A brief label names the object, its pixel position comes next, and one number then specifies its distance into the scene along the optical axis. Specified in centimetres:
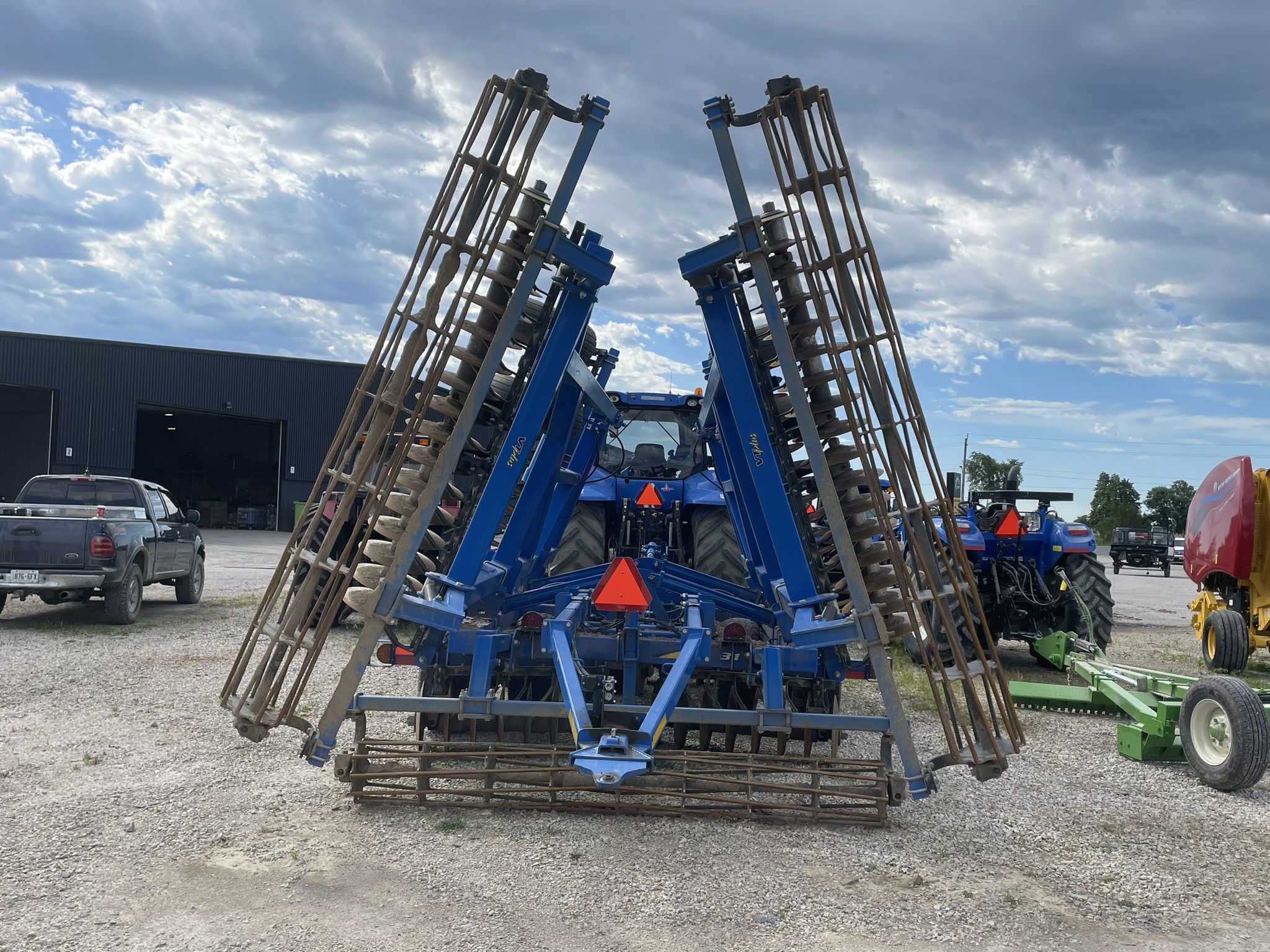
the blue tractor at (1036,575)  1059
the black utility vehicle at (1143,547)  3103
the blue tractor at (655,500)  865
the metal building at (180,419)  3325
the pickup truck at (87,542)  1073
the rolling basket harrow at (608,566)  500
